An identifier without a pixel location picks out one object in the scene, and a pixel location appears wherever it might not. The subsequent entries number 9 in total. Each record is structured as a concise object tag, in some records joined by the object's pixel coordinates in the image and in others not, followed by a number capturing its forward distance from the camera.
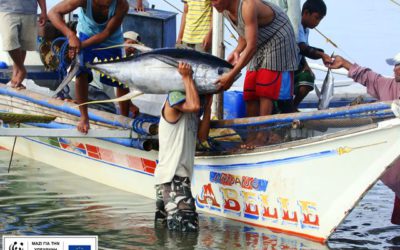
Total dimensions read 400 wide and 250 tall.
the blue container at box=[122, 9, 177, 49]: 16.81
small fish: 12.08
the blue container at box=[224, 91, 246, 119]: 12.81
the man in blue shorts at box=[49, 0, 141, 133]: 11.72
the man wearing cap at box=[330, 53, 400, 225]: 10.95
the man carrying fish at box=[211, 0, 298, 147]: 11.10
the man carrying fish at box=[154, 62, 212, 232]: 10.77
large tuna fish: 10.71
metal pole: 12.81
